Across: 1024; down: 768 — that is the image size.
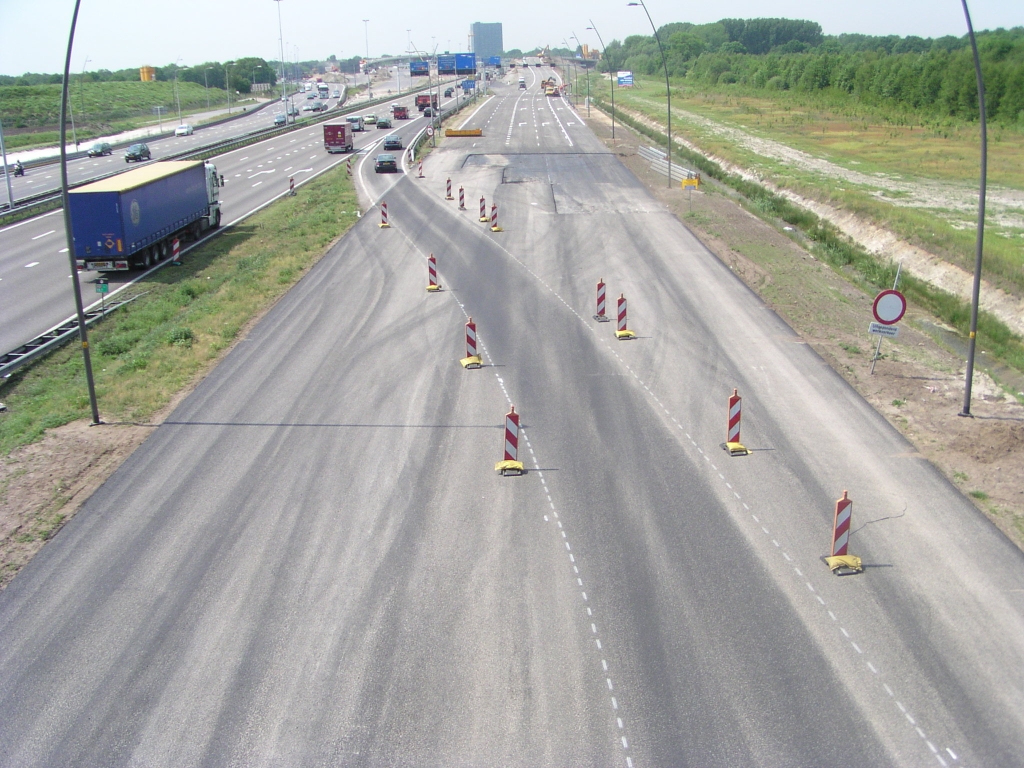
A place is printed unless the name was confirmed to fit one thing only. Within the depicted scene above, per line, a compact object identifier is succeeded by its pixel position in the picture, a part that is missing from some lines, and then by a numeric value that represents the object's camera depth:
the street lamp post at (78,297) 15.84
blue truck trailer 29.88
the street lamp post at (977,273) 16.42
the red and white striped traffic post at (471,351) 20.14
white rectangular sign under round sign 18.05
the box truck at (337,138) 71.44
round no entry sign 17.56
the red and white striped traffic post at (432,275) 27.27
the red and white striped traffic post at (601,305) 23.89
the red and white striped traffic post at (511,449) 14.58
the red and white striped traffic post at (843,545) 11.66
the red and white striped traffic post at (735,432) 15.38
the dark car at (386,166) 56.44
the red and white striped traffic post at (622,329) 22.14
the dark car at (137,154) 67.69
